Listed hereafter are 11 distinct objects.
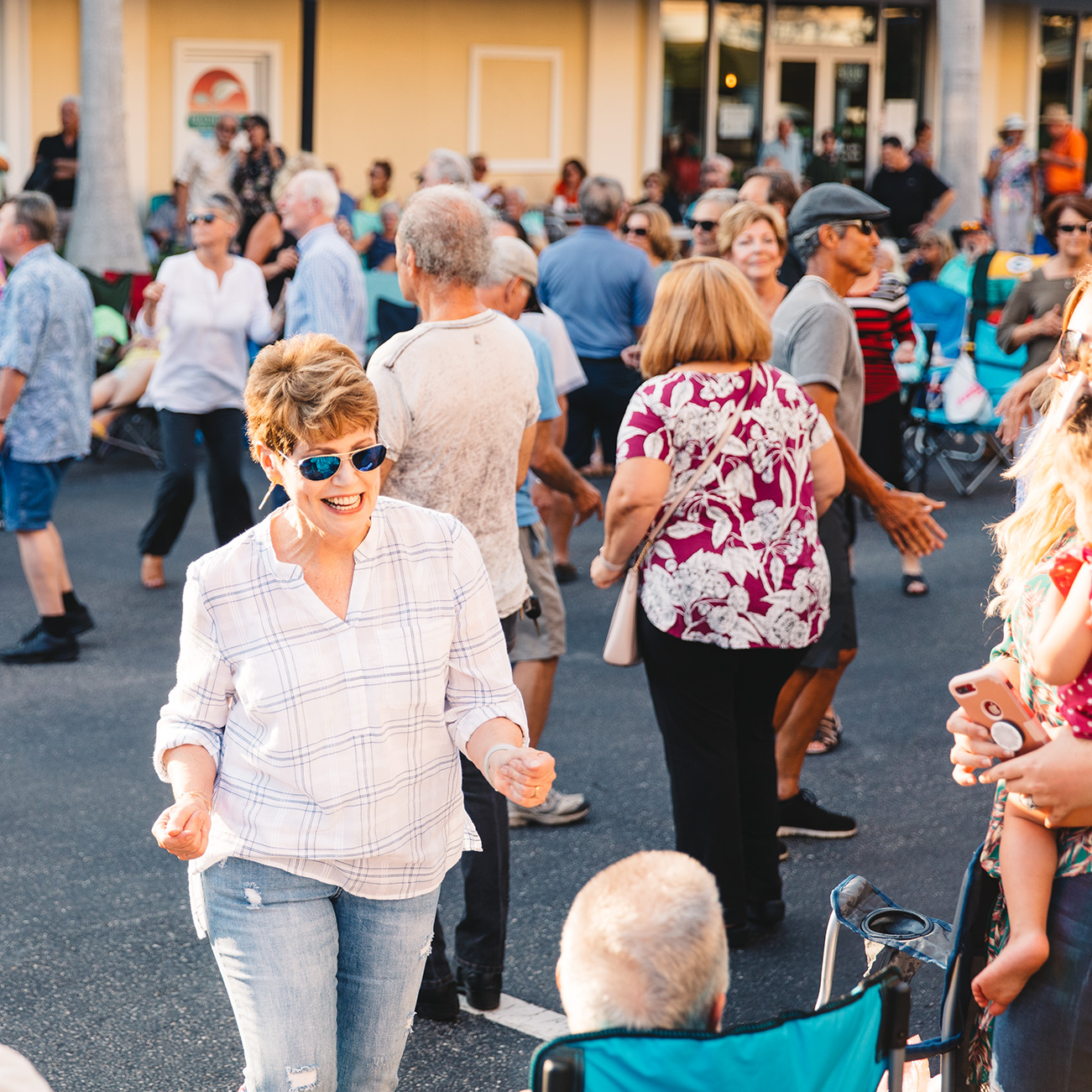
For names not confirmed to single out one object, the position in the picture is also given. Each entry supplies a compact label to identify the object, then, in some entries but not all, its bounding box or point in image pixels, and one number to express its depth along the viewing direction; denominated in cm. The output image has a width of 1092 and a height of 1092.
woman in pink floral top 816
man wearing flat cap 999
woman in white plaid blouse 535
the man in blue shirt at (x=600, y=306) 1864
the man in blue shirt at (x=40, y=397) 1380
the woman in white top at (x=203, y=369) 1639
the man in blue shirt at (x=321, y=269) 1555
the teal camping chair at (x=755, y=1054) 383
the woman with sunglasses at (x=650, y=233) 2084
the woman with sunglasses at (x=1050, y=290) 1631
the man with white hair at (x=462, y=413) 788
